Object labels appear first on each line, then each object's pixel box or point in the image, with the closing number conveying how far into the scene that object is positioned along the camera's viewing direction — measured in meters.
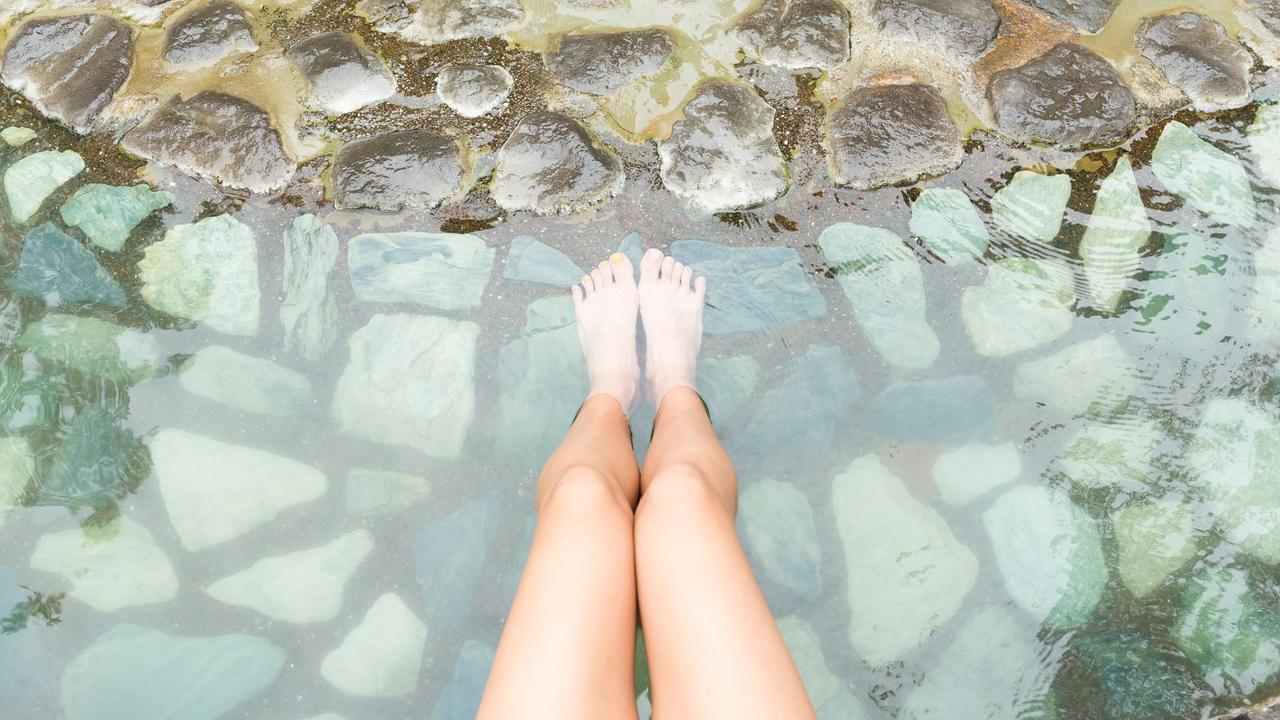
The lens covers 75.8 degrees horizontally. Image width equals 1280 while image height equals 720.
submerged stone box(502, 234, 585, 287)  1.90
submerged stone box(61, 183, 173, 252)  1.90
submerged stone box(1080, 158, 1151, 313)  1.84
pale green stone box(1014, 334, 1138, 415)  1.77
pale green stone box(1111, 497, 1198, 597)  1.65
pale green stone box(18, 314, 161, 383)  1.81
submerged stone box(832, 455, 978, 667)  1.65
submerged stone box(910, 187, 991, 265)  1.88
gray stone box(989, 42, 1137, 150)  1.94
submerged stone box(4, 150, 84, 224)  1.94
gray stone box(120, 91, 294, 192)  1.93
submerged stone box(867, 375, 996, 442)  1.77
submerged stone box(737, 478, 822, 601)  1.70
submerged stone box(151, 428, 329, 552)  1.71
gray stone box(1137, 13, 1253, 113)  2.00
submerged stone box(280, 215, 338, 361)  1.84
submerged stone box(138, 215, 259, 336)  1.85
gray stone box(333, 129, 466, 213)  1.91
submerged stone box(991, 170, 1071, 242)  1.88
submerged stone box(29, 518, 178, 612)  1.66
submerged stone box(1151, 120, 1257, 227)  1.90
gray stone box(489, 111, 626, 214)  1.92
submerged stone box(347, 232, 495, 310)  1.88
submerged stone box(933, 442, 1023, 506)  1.73
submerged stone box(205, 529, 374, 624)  1.66
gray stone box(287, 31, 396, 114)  2.00
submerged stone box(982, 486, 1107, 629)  1.65
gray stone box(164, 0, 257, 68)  2.04
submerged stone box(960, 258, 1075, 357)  1.81
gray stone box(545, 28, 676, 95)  2.01
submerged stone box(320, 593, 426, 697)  1.62
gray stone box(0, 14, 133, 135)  2.00
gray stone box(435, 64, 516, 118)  2.00
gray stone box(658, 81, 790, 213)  1.92
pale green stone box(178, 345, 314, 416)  1.79
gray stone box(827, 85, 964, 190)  1.92
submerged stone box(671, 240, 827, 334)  1.86
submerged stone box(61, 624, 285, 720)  1.60
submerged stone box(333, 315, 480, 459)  1.78
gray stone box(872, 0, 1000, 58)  2.04
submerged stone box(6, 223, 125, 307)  1.86
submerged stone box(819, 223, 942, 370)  1.82
